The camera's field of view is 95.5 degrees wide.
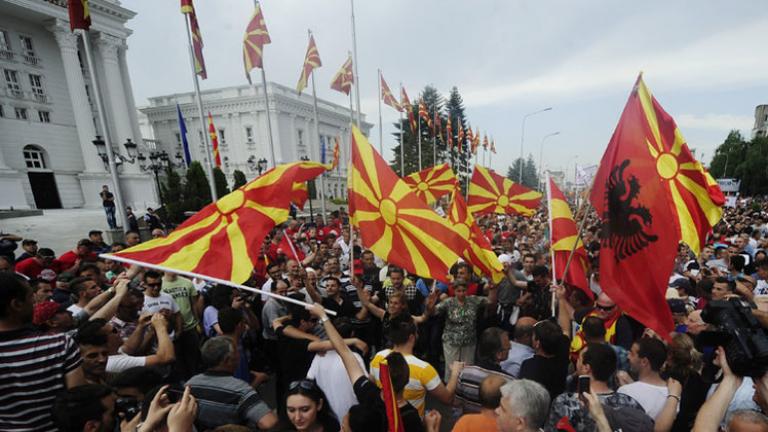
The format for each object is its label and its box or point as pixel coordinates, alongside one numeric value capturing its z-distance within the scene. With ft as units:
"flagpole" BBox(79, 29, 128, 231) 26.86
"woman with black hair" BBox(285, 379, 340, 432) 7.17
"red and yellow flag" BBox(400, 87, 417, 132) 57.82
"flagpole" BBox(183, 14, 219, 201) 30.53
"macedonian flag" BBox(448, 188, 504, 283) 14.61
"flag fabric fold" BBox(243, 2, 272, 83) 33.63
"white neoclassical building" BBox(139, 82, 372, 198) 132.77
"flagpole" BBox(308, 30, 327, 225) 45.38
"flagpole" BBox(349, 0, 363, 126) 45.30
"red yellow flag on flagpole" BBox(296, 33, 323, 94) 37.86
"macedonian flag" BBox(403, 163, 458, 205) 26.05
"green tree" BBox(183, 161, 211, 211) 59.88
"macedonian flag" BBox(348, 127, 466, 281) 12.37
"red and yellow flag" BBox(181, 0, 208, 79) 28.64
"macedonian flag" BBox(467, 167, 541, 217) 25.44
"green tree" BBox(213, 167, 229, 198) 72.74
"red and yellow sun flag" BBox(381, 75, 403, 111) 51.72
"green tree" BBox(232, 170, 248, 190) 83.79
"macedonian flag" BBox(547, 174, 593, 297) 14.74
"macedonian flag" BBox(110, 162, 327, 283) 8.98
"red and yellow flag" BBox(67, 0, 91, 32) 22.33
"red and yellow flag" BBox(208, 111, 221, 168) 56.65
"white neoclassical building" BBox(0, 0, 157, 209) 70.95
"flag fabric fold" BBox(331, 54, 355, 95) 41.98
